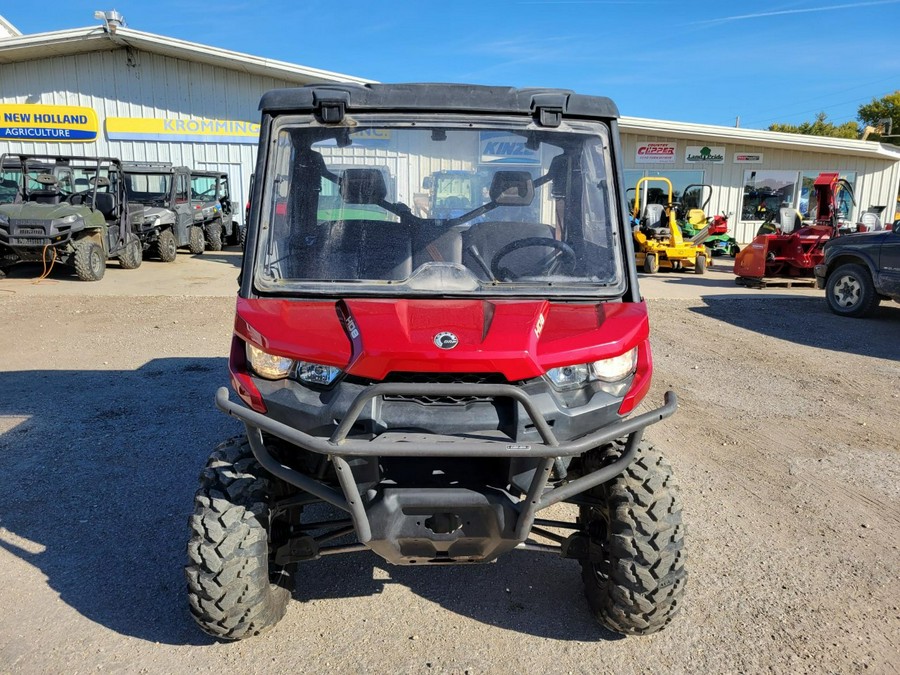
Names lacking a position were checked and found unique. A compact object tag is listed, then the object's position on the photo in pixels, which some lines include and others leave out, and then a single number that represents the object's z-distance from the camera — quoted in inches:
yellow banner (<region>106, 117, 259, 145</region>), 765.9
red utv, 91.4
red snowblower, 528.1
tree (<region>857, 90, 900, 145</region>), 1830.7
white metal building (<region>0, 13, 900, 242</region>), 748.0
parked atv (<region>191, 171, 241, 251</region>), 687.7
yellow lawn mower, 616.7
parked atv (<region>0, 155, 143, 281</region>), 452.8
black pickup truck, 373.4
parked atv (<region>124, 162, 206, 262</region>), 593.0
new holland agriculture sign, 760.3
